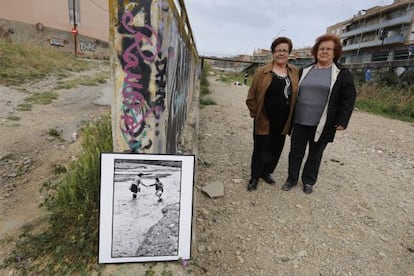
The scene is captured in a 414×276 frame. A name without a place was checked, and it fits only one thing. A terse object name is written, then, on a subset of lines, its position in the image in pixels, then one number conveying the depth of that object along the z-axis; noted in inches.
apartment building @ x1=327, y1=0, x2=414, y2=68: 1314.0
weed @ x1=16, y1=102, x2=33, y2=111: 203.7
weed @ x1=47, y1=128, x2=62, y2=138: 161.6
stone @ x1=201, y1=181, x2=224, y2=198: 117.7
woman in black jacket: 101.4
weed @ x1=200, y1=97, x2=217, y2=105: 340.5
